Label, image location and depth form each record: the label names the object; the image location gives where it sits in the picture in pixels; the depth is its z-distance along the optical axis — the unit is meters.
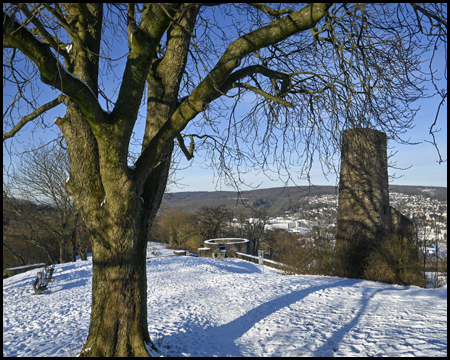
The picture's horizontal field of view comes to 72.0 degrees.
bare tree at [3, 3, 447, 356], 3.29
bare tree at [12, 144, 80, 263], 16.86
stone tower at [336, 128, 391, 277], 9.41
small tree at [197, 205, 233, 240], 31.35
